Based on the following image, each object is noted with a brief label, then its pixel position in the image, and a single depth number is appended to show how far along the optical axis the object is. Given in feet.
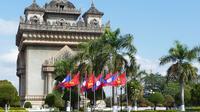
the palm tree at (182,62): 127.54
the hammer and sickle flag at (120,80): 114.71
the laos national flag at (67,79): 129.63
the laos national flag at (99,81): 120.47
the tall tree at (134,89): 158.51
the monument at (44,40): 207.41
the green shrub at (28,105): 190.29
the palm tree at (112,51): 121.60
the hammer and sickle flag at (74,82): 126.93
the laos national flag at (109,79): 113.60
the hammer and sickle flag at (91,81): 122.01
